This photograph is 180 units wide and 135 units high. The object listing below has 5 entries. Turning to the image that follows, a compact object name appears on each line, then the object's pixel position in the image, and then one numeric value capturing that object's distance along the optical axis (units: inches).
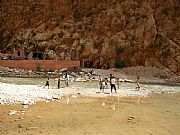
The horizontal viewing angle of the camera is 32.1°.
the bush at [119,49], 2018.9
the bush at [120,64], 1942.3
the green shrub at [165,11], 2129.7
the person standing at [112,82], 956.7
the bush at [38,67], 1746.9
